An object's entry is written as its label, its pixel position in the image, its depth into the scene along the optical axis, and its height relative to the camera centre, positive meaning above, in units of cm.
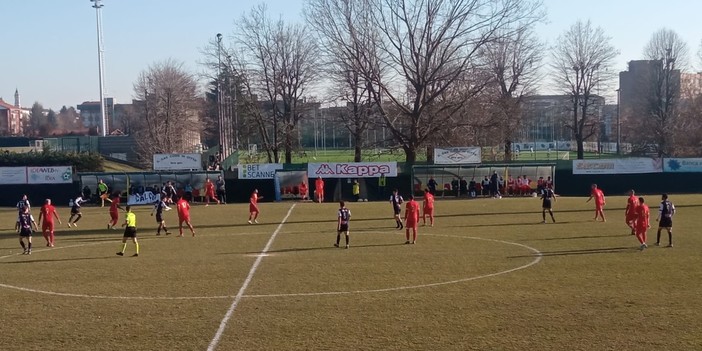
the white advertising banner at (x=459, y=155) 4750 +77
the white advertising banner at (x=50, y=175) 4662 +13
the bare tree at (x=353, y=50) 5275 +947
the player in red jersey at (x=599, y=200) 2955 -174
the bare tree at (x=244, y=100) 6297 +689
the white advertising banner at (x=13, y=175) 4644 +17
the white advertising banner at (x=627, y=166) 4812 -38
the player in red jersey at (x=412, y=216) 2373 -177
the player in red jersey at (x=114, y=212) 2907 -165
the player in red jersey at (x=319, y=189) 4344 -131
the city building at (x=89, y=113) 17675 +1706
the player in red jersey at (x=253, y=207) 3136 -171
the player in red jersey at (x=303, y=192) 4539 -155
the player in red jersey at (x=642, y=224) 2122 -205
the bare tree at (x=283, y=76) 6300 +899
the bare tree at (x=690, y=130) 6469 +290
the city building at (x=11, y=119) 15238 +1419
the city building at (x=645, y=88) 7619 +896
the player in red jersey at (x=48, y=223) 2412 -171
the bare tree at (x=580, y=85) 6800 +793
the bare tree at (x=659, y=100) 7244 +683
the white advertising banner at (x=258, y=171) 4662 +1
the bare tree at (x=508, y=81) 5668 +781
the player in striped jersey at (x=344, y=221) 2275 -181
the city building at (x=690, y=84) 7725 +899
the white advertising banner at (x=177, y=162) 4719 +76
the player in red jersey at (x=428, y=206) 2964 -179
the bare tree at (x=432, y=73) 5236 +745
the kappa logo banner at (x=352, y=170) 4616 -10
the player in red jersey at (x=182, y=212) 2666 -158
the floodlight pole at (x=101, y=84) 7056 +996
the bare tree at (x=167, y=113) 7275 +723
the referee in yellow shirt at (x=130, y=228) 2164 -177
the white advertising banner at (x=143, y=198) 4503 -165
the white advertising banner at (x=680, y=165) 4816 -44
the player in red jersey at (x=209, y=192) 4412 -134
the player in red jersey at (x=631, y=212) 2459 -192
